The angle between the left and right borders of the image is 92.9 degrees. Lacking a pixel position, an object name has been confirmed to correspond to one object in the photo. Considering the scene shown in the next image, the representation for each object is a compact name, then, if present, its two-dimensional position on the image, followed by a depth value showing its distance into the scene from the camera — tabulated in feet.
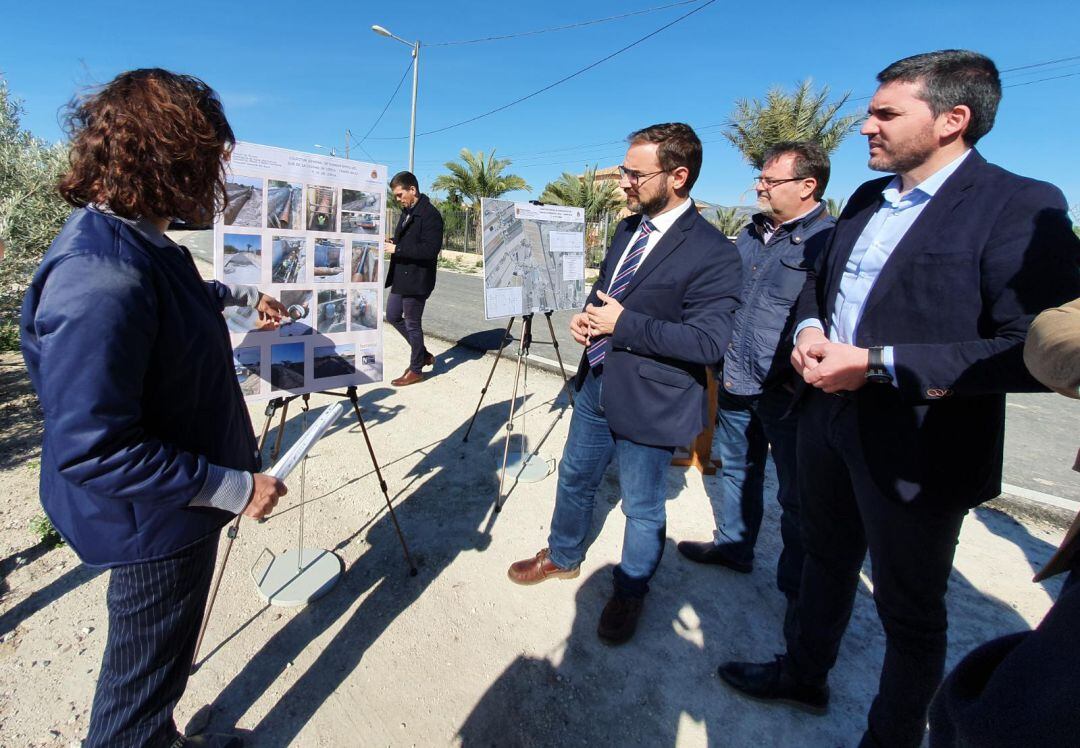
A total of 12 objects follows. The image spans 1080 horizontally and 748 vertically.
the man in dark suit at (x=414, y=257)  17.49
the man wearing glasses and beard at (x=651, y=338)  6.50
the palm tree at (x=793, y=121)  54.39
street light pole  59.79
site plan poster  10.73
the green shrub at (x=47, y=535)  8.51
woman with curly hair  3.43
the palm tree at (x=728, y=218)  56.34
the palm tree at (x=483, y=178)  83.97
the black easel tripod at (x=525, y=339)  12.03
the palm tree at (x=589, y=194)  78.48
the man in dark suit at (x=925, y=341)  4.10
